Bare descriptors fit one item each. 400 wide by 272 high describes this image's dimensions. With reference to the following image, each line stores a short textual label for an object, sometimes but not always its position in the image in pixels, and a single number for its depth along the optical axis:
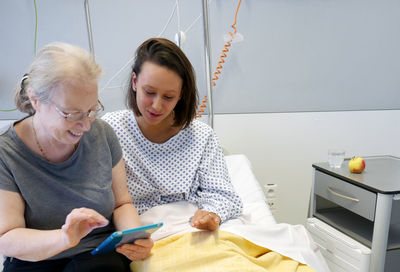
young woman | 1.12
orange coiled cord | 1.79
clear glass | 1.72
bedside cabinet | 1.39
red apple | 1.62
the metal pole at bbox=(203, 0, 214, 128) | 1.50
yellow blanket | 0.90
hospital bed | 0.91
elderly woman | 0.77
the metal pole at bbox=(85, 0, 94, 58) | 1.58
